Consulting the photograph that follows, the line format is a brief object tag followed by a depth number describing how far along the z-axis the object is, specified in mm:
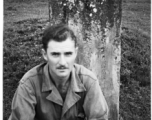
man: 2713
